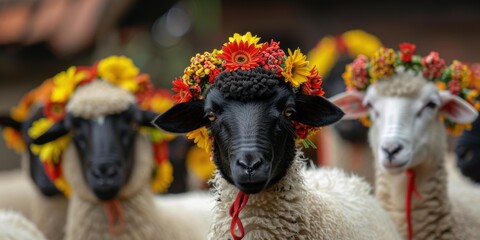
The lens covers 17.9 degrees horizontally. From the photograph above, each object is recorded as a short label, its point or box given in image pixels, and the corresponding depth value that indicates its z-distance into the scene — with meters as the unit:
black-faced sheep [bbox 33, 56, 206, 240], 10.21
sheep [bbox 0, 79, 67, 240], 12.07
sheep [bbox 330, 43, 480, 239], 9.28
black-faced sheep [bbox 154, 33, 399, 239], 6.78
